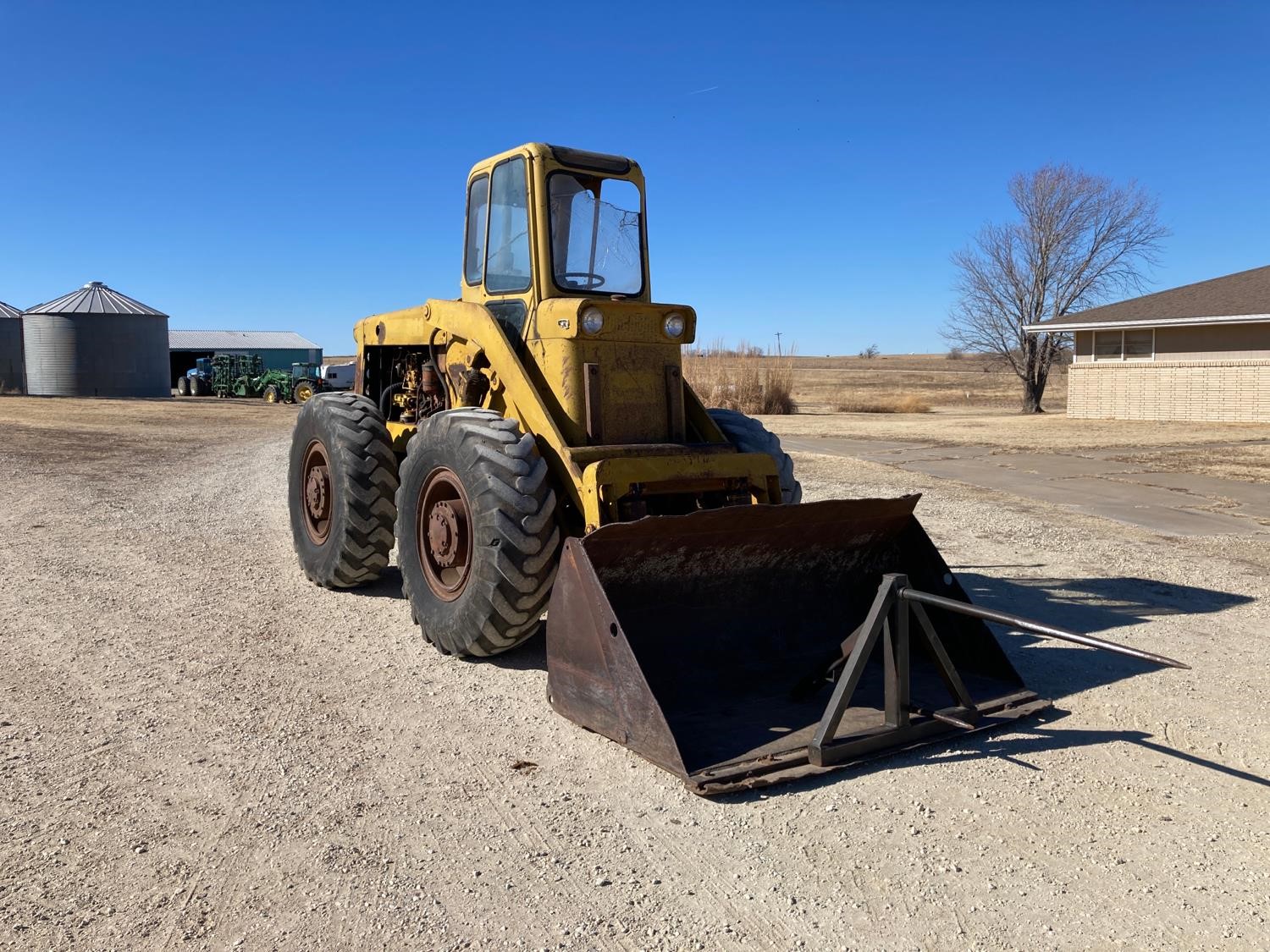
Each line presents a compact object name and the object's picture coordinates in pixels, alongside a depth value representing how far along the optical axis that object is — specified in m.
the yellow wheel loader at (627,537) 4.44
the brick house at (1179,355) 26.94
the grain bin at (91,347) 44.56
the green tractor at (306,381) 40.36
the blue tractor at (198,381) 50.09
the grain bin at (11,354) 50.25
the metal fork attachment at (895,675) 4.18
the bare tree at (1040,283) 36.00
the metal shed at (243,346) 66.56
